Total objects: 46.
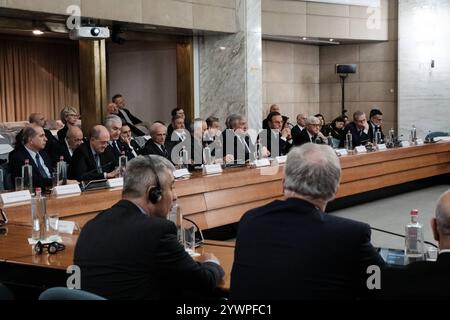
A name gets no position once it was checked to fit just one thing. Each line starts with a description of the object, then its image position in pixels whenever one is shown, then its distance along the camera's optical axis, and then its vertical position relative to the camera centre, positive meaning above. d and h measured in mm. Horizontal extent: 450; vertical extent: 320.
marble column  10070 +549
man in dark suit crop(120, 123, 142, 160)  6312 -403
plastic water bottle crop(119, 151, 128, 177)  5388 -489
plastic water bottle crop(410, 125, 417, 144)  9087 -535
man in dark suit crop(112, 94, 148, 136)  9619 -206
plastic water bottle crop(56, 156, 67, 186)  4781 -515
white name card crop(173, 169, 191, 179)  5540 -609
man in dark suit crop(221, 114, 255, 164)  7020 -471
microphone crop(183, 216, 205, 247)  3061 -658
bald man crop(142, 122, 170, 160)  6191 -368
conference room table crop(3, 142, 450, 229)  4496 -785
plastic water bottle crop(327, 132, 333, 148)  8161 -509
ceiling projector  8070 +880
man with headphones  2215 -524
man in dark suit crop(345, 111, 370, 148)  8734 -400
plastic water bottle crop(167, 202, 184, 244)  3012 -526
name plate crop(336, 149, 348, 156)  7383 -592
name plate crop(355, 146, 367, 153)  7848 -598
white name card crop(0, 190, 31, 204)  4121 -587
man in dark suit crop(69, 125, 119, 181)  5418 -446
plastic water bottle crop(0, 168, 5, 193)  4691 -578
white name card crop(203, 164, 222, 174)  5848 -604
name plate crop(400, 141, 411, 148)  8745 -603
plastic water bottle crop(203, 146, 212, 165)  6238 -516
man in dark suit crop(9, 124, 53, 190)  5023 -385
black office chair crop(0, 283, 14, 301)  2066 -604
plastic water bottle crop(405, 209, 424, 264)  2678 -599
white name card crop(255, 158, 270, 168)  6336 -604
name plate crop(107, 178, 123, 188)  4932 -603
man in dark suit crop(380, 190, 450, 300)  1659 -469
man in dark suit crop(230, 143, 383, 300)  1882 -426
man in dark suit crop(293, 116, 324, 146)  7621 -384
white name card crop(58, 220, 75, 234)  3451 -653
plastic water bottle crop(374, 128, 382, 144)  8898 -520
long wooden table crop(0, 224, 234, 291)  2719 -673
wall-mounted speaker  13203 +647
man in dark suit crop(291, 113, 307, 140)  8594 -371
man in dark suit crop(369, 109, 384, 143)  9156 -336
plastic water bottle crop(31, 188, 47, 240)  3268 -585
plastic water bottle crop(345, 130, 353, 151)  8097 -527
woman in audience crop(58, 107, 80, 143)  7300 -169
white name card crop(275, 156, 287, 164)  6605 -597
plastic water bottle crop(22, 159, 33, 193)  4613 -515
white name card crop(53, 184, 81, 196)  4512 -598
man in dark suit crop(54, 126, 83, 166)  5883 -360
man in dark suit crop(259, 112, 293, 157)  7582 -440
